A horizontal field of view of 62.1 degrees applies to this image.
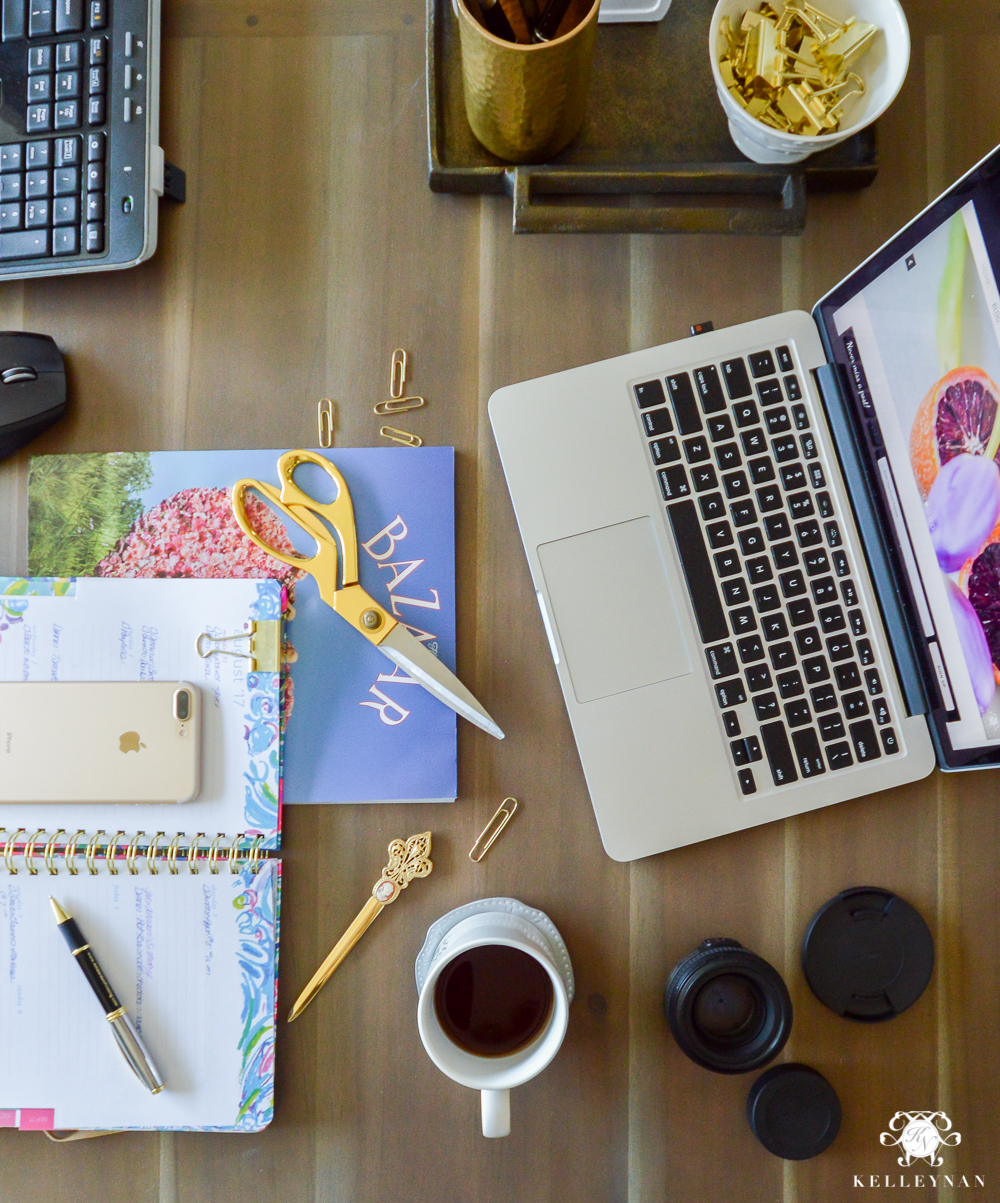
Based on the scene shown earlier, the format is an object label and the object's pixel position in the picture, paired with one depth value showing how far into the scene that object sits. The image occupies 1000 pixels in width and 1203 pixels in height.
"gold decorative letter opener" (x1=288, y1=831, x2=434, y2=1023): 0.67
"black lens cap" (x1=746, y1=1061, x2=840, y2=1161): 0.65
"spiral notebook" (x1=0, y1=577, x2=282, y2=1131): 0.66
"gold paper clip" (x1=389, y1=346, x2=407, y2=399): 0.71
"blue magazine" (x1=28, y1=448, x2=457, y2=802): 0.69
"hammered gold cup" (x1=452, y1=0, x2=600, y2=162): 0.55
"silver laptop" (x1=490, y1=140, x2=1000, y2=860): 0.66
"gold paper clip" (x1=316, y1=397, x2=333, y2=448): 0.71
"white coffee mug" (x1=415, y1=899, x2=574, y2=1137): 0.57
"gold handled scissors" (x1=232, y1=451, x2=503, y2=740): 0.66
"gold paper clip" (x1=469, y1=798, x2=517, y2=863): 0.68
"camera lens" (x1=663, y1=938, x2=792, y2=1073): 0.62
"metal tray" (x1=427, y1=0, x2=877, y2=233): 0.68
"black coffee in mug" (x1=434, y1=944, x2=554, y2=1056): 0.62
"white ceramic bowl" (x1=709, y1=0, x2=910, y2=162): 0.60
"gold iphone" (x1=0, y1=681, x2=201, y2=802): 0.67
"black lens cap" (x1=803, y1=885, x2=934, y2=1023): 0.67
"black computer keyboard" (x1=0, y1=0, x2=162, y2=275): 0.66
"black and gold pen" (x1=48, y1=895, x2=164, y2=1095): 0.65
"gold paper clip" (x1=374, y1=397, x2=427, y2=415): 0.71
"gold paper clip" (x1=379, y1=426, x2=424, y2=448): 0.71
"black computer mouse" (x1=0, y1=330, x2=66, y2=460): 0.67
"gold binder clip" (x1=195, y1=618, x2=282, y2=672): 0.68
